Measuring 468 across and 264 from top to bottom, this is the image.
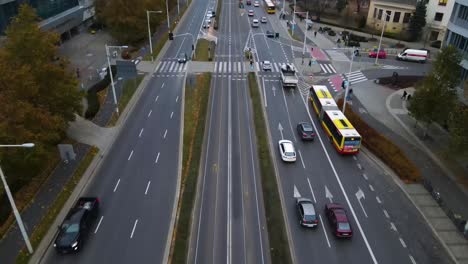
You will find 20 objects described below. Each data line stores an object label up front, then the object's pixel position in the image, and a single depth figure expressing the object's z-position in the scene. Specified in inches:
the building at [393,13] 3555.6
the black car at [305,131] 1786.4
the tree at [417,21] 3368.6
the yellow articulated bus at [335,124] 1635.1
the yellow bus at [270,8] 4713.3
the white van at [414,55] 3004.4
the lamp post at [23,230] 974.2
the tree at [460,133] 1368.1
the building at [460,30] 1953.7
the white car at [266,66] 2733.8
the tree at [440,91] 1684.3
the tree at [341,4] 4235.5
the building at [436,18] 3341.5
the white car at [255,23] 4026.8
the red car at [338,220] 1196.5
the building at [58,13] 2546.8
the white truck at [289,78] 2394.2
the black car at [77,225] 1117.1
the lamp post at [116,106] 2017.8
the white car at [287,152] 1607.2
